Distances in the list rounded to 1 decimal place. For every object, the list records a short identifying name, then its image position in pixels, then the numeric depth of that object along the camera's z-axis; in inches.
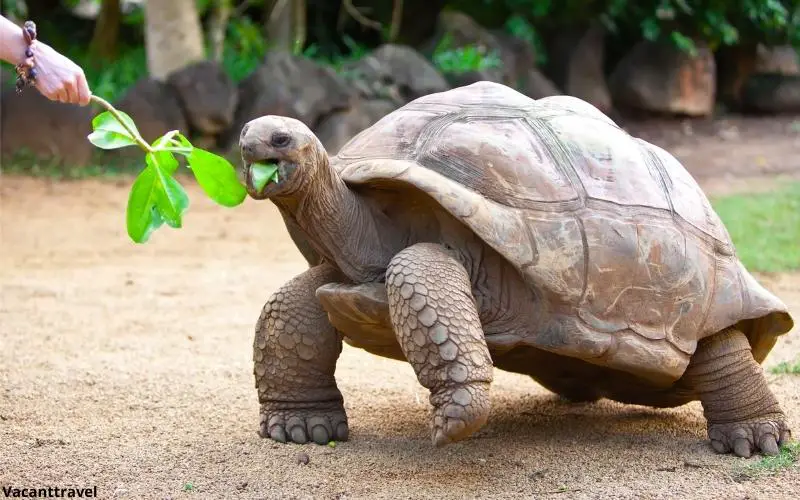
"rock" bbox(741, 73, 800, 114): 535.2
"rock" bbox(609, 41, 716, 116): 501.0
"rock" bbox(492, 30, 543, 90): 467.2
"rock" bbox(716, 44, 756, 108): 536.1
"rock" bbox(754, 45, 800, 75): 546.9
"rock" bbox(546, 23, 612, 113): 501.0
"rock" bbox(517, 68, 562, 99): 467.4
